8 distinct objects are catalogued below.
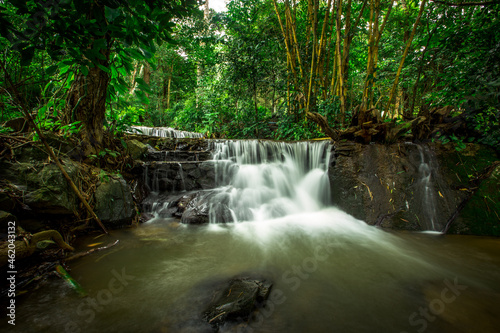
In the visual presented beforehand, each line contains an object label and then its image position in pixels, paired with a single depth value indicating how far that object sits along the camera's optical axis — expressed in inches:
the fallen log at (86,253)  81.4
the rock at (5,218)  67.6
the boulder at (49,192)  85.8
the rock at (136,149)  182.2
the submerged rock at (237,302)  55.7
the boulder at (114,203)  113.9
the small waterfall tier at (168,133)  320.5
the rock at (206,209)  137.5
